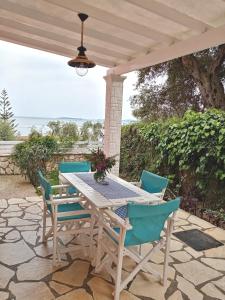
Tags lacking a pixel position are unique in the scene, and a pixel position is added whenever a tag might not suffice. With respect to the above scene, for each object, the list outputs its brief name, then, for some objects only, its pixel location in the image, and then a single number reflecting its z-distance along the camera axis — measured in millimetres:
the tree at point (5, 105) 9555
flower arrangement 3027
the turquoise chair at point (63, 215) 2555
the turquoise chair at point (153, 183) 2972
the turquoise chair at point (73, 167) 3771
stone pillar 5412
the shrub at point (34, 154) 5754
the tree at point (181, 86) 7031
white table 2395
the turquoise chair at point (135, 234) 2004
